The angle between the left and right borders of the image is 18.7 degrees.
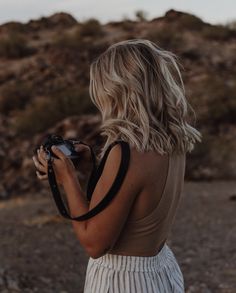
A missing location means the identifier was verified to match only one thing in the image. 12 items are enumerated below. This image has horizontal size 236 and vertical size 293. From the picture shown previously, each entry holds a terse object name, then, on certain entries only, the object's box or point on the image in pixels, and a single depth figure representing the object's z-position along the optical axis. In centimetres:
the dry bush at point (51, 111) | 1486
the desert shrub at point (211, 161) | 1245
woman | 225
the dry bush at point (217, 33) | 2525
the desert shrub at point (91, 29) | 2467
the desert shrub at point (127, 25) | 2557
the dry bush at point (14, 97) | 1797
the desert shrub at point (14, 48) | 2247
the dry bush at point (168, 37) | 2353
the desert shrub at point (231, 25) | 2717
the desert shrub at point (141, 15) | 2837
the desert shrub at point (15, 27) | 2488
